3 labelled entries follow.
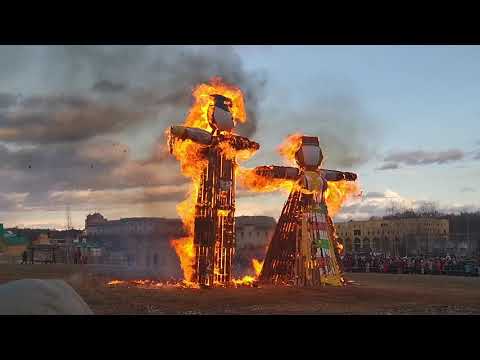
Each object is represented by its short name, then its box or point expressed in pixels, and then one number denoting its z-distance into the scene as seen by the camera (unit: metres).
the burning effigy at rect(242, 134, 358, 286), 23.91
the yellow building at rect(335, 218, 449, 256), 75.34
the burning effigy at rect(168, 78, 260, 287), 22.42
